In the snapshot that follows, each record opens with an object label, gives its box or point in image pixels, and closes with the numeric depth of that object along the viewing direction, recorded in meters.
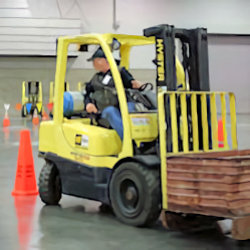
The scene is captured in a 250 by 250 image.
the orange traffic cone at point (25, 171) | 7.02
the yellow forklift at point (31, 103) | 25.11
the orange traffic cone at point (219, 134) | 12.07
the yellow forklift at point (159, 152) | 4.70
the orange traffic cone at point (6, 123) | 19.91
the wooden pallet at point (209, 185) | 4.55
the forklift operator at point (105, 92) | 5.74
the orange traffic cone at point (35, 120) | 21.23
